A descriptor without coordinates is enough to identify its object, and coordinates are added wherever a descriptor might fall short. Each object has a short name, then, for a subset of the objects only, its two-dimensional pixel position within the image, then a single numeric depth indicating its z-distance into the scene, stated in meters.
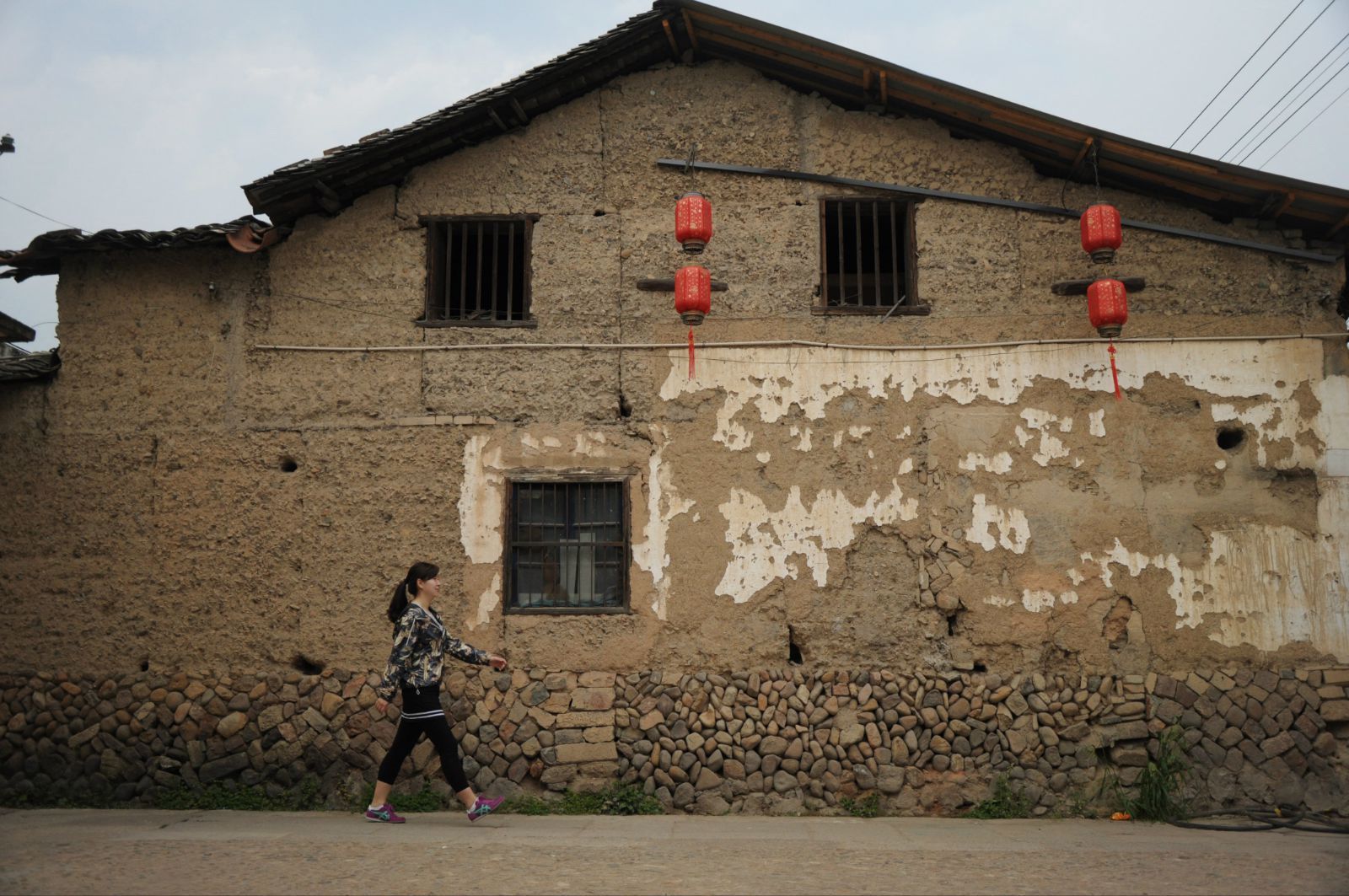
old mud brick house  8.18
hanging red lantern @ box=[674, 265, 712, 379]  8.44
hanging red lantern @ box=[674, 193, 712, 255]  8.42
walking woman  7.19
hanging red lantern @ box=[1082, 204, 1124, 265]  8.23
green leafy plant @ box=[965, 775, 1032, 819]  7.93
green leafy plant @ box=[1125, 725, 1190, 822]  7.79
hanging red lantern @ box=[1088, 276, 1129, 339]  8.28
